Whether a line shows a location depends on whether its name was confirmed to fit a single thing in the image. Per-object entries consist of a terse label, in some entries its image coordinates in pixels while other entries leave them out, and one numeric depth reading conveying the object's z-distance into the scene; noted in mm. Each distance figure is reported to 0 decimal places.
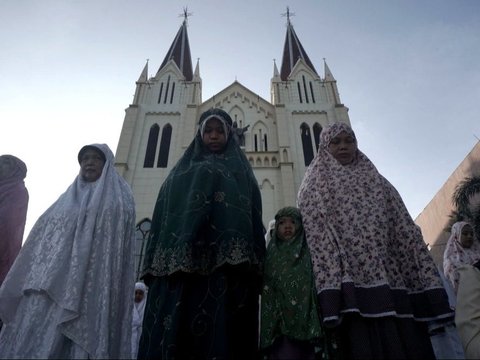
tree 7637
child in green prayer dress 1878
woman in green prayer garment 1611
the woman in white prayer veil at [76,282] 1770
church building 11711
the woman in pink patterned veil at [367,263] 1664
